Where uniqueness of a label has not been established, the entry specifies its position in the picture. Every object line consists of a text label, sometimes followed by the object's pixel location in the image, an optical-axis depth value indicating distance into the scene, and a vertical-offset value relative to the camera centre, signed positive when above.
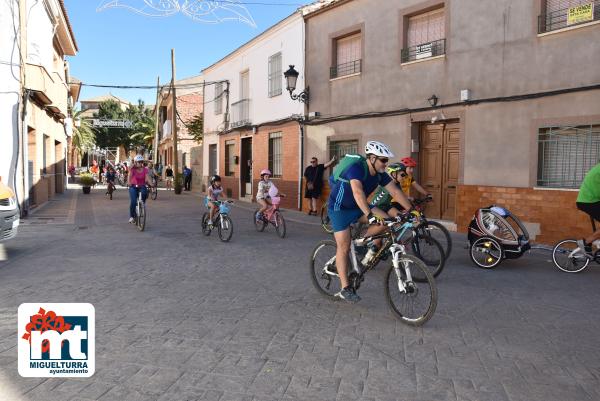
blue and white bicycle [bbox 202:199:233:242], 10.01 -1.06
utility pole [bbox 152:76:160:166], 44.36 +5.03
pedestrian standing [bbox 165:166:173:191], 33.03 -0.68
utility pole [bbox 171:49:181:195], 26.61 +1.42
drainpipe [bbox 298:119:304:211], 16.95 +0.34
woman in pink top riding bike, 11.92 -0.29
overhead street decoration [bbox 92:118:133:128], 35.39 +2.94
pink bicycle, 10.72 -1.02
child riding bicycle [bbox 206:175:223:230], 10.68 -0.59
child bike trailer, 7.58 -0.97
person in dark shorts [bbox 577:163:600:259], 7.20 -0.39
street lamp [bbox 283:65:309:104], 15.81 +2.66
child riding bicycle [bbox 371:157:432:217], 7.76 -0.28
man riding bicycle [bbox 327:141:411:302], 5.13 -0.26
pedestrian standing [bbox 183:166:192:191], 29.61 -0.58
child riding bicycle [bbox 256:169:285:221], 11.00 -0.50
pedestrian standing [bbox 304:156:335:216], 15.44 -0.35
